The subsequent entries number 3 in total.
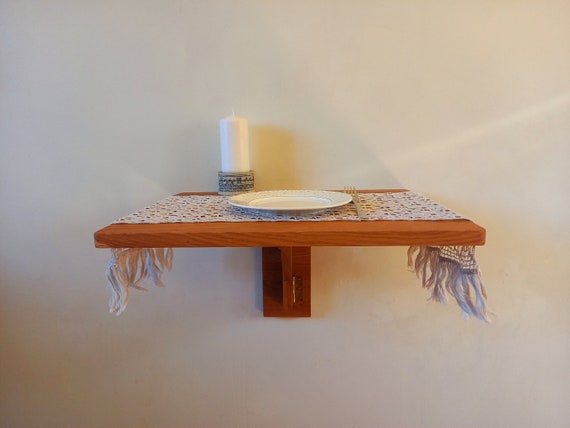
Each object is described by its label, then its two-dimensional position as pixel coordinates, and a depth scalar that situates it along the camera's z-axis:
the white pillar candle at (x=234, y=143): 0.67
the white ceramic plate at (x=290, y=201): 0.51
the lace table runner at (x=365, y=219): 0.49
